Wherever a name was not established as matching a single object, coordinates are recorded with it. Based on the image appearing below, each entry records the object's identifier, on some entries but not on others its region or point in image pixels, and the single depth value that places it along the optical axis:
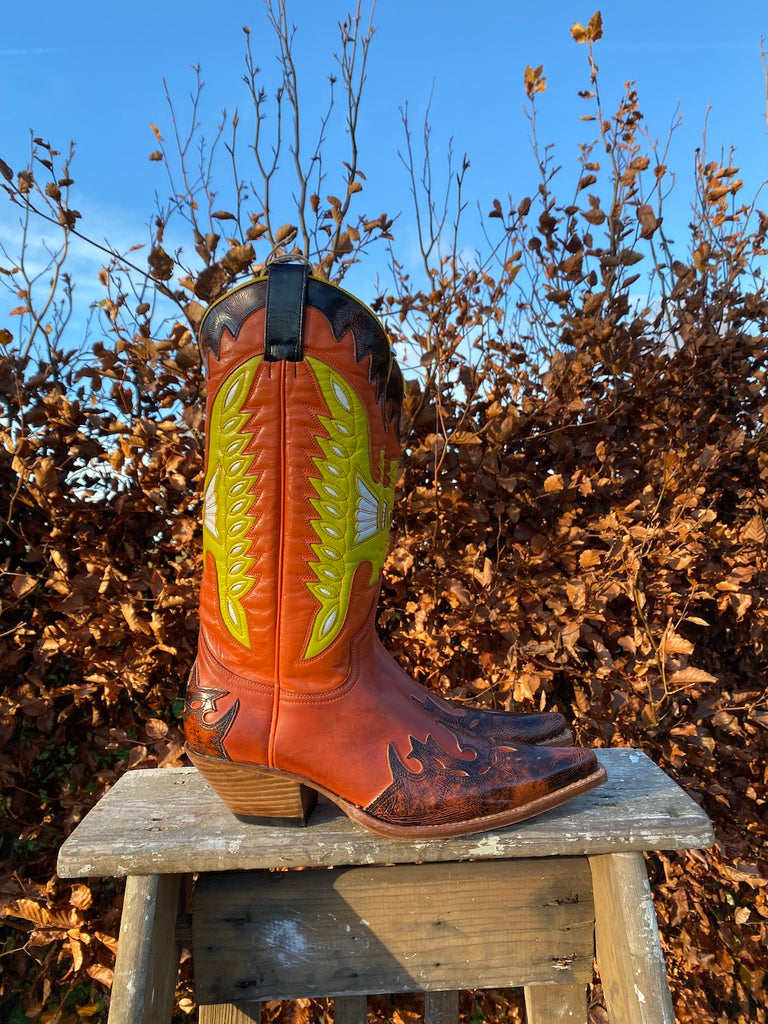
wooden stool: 0.94
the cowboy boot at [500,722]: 1.14
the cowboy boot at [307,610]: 0.97
